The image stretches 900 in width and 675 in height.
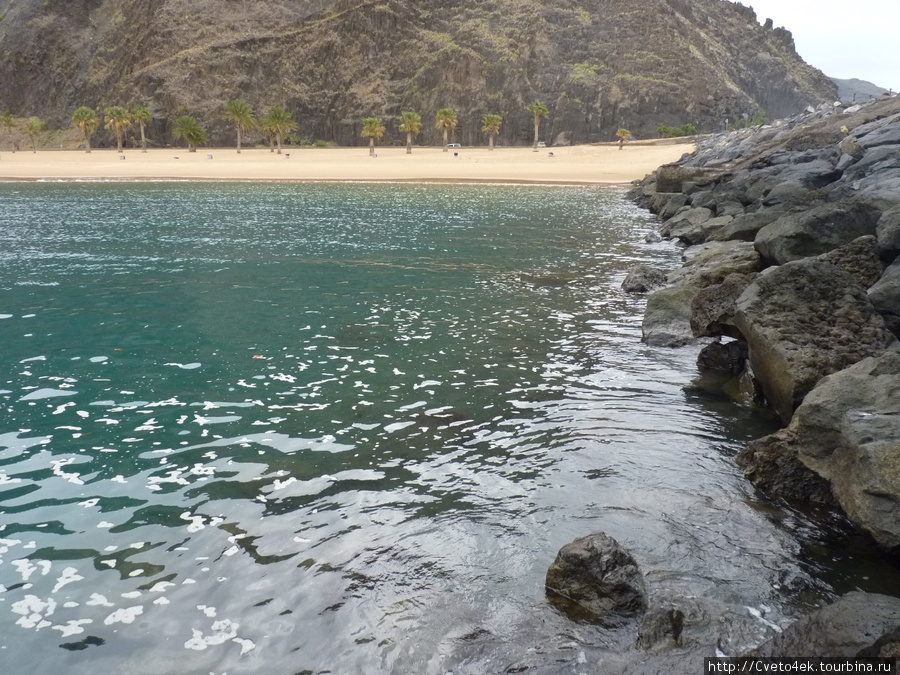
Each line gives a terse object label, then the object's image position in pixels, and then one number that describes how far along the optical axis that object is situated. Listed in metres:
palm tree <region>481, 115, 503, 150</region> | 105.38
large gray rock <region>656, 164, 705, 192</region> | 38.00
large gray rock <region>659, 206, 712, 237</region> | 27.66
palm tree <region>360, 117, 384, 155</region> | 102.62
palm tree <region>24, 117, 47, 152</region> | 126.75
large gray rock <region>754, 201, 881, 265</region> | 11.98
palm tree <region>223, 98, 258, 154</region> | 106.56
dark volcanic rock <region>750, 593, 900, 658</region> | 4.04
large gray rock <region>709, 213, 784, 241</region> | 17.80
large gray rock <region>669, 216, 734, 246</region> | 23.09
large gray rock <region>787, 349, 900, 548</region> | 5.67
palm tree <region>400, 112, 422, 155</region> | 102.94
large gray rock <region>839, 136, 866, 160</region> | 24.78
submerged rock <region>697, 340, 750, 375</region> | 11.22
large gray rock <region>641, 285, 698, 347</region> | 12.94
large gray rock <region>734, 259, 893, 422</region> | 8.34
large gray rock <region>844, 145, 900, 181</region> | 20.77
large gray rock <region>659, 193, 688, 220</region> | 33.16
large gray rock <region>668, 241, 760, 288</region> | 13.41
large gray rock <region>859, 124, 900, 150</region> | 24.77
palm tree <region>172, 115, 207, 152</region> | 104.50
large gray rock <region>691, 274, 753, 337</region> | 10.88
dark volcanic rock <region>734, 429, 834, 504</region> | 7.11
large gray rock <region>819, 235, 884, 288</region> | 10.48
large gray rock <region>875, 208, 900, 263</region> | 10.79
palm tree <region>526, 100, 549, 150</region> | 106.56
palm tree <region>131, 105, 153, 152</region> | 113.31
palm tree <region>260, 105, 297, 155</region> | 103.56
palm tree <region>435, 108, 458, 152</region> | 105.19
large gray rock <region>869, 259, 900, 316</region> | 9.23
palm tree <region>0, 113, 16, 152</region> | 130.25
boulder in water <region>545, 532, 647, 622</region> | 5.37
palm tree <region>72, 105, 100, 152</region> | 106.44
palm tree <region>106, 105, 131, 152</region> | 106.39
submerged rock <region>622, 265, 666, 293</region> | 17.88
